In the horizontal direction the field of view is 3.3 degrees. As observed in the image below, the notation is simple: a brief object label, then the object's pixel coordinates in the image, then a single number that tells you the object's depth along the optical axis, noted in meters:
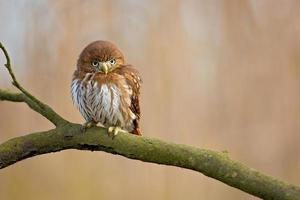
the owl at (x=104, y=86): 7.57
